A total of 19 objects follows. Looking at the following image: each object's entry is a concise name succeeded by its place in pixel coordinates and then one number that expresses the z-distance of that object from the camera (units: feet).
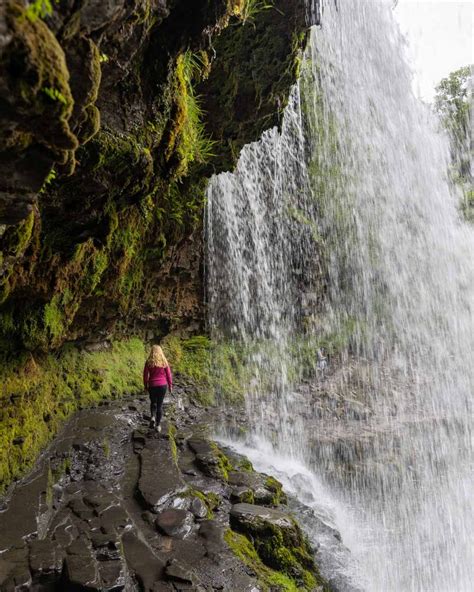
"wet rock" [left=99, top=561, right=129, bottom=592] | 13.65
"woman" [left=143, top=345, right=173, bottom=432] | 26.81
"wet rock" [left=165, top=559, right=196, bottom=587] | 14.58
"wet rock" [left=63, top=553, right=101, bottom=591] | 13.35
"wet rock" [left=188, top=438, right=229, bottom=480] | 24.07
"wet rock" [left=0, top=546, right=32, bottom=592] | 13.28
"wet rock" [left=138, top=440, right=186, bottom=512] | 19.63
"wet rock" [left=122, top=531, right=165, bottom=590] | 14.61
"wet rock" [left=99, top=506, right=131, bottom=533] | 17.19
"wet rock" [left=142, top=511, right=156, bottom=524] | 18.21
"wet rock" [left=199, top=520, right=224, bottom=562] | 16.48
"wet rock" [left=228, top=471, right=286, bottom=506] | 22.27
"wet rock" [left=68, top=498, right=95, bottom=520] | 18.00
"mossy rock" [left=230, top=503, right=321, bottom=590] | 17.74
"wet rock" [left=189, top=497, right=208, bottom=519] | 19.21
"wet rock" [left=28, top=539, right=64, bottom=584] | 14.01
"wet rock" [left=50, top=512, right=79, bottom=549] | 15.94
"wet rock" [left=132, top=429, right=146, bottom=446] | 26.40
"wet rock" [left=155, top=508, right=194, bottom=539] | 17.60
